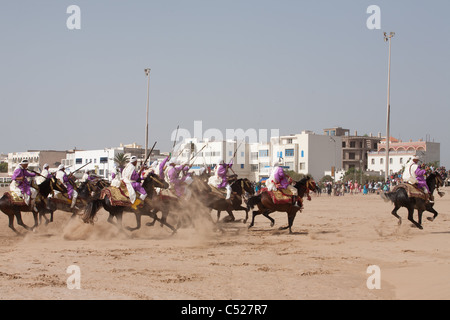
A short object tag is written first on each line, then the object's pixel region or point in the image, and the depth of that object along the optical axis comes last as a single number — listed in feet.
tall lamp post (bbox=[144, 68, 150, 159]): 151.10
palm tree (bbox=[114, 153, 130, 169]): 311.15
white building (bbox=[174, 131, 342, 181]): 336.70
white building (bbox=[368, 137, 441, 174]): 342.23
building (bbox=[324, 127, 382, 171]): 382.22
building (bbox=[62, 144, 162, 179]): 357.82
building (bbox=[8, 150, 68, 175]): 434.30
